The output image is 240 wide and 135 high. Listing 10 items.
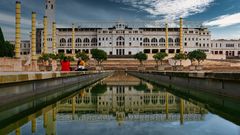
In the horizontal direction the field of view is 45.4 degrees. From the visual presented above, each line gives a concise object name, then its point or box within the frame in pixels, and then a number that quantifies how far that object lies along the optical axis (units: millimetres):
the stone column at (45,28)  68312
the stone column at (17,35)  47638
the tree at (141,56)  95938
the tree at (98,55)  86062
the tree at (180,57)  85700
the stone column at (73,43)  128012
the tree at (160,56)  90875
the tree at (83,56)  80238
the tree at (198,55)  80312
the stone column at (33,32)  54775
